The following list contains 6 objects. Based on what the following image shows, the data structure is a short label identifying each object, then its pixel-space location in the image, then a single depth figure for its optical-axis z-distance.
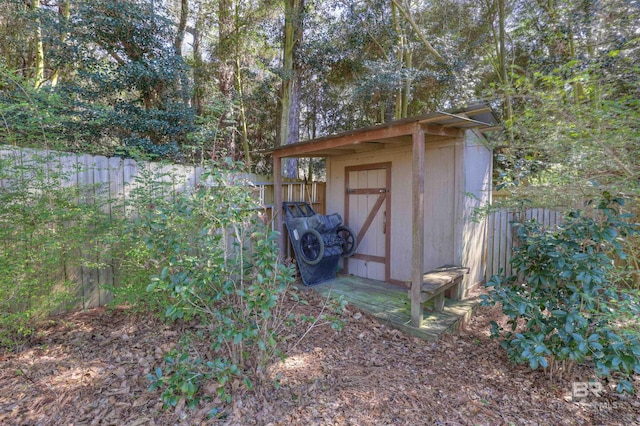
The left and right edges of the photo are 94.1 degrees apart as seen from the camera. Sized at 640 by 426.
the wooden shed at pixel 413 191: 3.07
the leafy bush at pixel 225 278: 1.82
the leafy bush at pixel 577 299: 1.98
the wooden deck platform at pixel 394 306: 3.05
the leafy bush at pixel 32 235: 2.37
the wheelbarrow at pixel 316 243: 4.35
